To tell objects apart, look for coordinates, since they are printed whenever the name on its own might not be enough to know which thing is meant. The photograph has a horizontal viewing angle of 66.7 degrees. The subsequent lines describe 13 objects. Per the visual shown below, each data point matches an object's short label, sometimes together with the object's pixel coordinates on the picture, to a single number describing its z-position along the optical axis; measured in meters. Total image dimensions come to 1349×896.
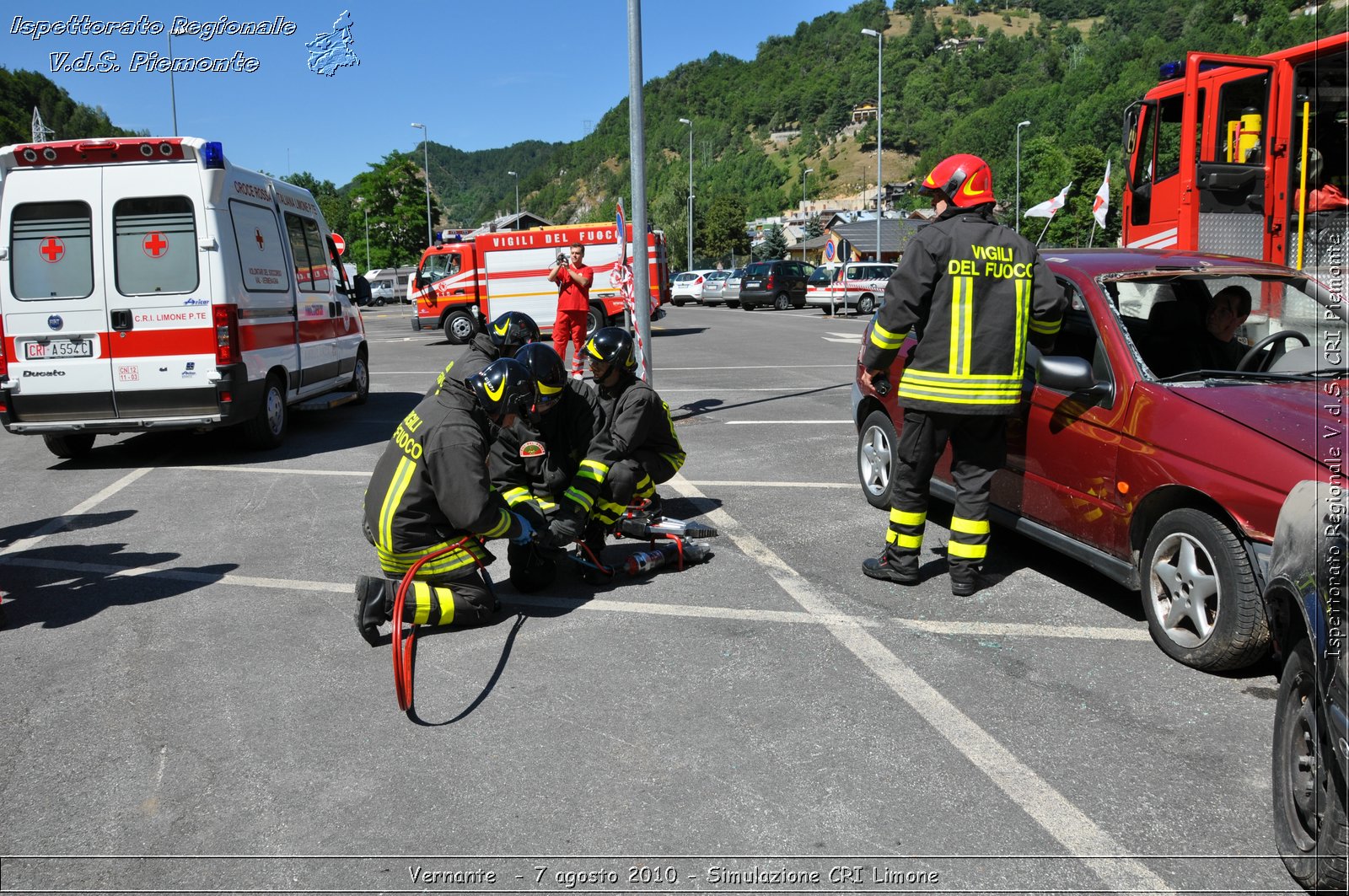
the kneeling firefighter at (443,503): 4.55
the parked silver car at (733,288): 41.53
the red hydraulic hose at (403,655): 3.94
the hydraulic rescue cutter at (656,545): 5.59
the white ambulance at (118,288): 8.70
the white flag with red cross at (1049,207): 13.76
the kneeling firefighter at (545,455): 5.40
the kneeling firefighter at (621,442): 5.69
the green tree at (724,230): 88.25
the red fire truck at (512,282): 24.05
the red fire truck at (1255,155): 9.22
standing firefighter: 4.93
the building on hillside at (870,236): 74.09
